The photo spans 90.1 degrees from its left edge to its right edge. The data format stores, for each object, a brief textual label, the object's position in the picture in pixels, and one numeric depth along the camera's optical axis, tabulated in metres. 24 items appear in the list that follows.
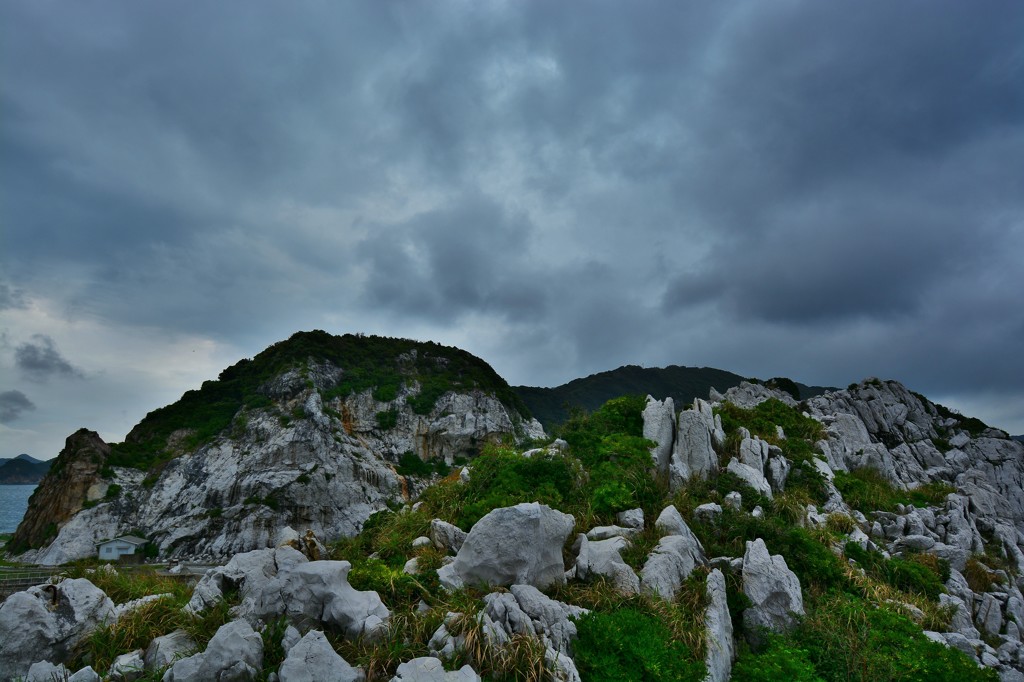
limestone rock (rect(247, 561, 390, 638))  7.14
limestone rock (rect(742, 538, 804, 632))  8.94
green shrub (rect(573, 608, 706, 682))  6.68
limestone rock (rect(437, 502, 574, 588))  8.58
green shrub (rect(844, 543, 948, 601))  11.86
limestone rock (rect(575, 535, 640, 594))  8.71
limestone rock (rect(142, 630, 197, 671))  6.80
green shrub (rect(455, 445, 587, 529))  11.78
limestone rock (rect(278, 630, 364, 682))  5.83
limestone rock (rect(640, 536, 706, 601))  8.80
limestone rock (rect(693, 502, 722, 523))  11.81
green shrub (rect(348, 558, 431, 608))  8.27
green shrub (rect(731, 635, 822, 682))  7.32
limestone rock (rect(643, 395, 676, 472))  15.23
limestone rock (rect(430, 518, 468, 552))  10.29
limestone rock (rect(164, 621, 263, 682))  5.94
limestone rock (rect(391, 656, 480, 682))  5.77
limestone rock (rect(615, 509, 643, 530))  11.03
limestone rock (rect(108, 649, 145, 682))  6.55
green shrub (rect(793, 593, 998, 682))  7.53
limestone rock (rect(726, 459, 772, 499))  14.30
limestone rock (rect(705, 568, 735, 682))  7.67
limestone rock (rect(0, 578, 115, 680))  6.79
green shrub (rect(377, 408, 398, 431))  66.62
